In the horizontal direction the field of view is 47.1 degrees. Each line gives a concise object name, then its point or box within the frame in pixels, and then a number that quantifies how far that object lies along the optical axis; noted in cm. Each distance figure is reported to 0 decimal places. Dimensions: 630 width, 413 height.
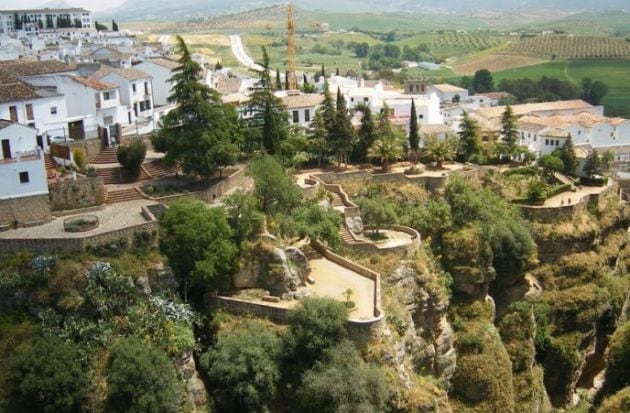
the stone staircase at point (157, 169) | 4156
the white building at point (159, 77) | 5909
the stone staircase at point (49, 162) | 3898
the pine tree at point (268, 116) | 4400
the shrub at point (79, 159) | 3984
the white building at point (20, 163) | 3294
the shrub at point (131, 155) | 3981
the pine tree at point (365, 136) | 5141
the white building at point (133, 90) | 5072
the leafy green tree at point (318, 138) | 4872
